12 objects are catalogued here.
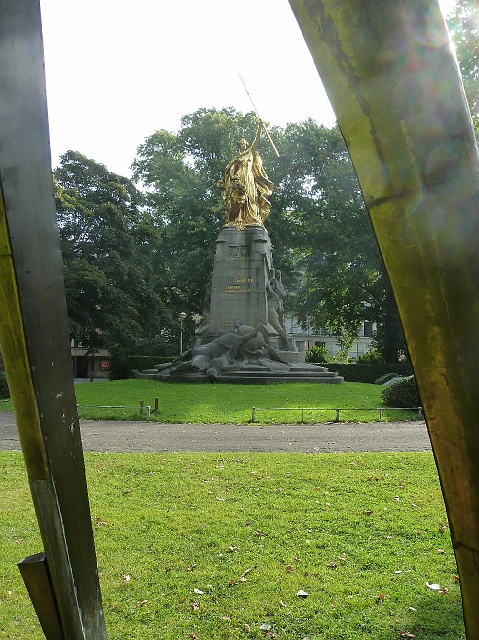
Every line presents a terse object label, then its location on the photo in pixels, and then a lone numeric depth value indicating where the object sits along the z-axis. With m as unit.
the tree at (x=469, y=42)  18.47
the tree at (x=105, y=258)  33.59
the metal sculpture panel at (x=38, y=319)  1.67
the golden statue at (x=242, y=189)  27.91
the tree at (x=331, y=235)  38.03
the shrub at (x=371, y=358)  41.00
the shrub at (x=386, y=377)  28.52
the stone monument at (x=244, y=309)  23.06
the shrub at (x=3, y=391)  20.33
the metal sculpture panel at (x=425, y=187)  1.04
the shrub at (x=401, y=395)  16.47
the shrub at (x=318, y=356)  38.31
